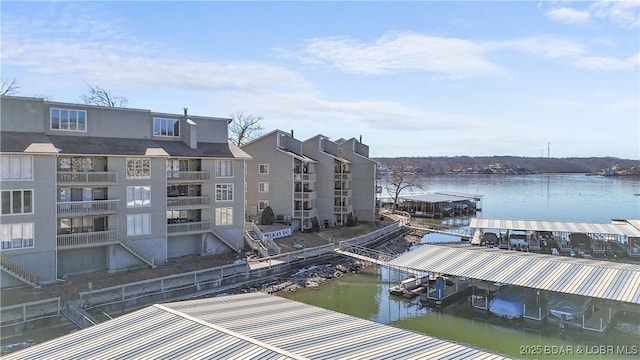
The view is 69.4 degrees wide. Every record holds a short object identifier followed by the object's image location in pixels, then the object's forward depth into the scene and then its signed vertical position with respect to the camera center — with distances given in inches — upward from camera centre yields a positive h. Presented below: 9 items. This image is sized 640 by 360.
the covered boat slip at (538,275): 863.7 -203.1
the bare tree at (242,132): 2610.7 +253.2
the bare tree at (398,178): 2571.4 -15.4
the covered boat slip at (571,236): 1557.6 -220.4
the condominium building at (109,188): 952.3 -27.5
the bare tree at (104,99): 1978.3 +333.3
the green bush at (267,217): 1647.4 -144.6
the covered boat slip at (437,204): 2632.9 -173.0
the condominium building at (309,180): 1739.7 -16.2
